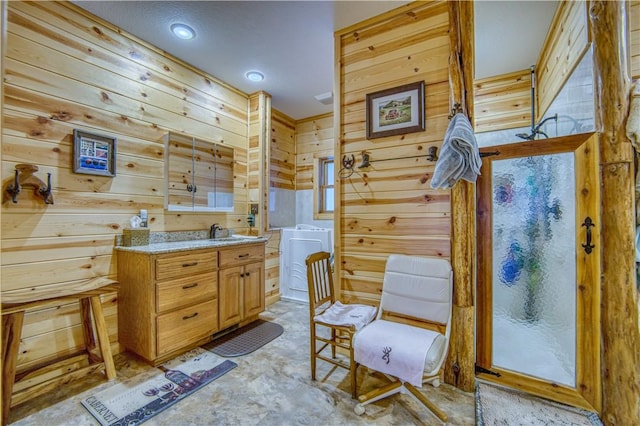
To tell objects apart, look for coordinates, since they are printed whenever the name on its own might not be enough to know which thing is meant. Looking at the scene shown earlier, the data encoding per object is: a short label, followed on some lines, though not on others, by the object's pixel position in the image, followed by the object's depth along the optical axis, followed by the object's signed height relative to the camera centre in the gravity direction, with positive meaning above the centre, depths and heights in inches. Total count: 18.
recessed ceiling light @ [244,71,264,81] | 124.1 +62.6
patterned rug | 67.7 -45.8
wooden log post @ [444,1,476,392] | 77.0 -4.5
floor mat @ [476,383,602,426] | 65.6 -46.3
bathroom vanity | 86.6 -25.4
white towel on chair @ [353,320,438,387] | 61.7 -29.7
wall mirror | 110.9 +18.1
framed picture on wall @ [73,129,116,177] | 85.4 +19.9
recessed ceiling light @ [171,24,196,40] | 95.0 +63.1
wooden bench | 66.1 -29.1
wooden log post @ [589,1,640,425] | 63.7 -1.3
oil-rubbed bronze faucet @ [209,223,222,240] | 126.3 -6.2
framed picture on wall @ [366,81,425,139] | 87.3 +33.7
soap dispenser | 100.4 +0.0
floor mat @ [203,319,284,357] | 98.4 -45.1
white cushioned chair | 62.9 -28.2
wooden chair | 76.4 -27.5
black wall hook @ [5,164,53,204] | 73.2 +9.2
